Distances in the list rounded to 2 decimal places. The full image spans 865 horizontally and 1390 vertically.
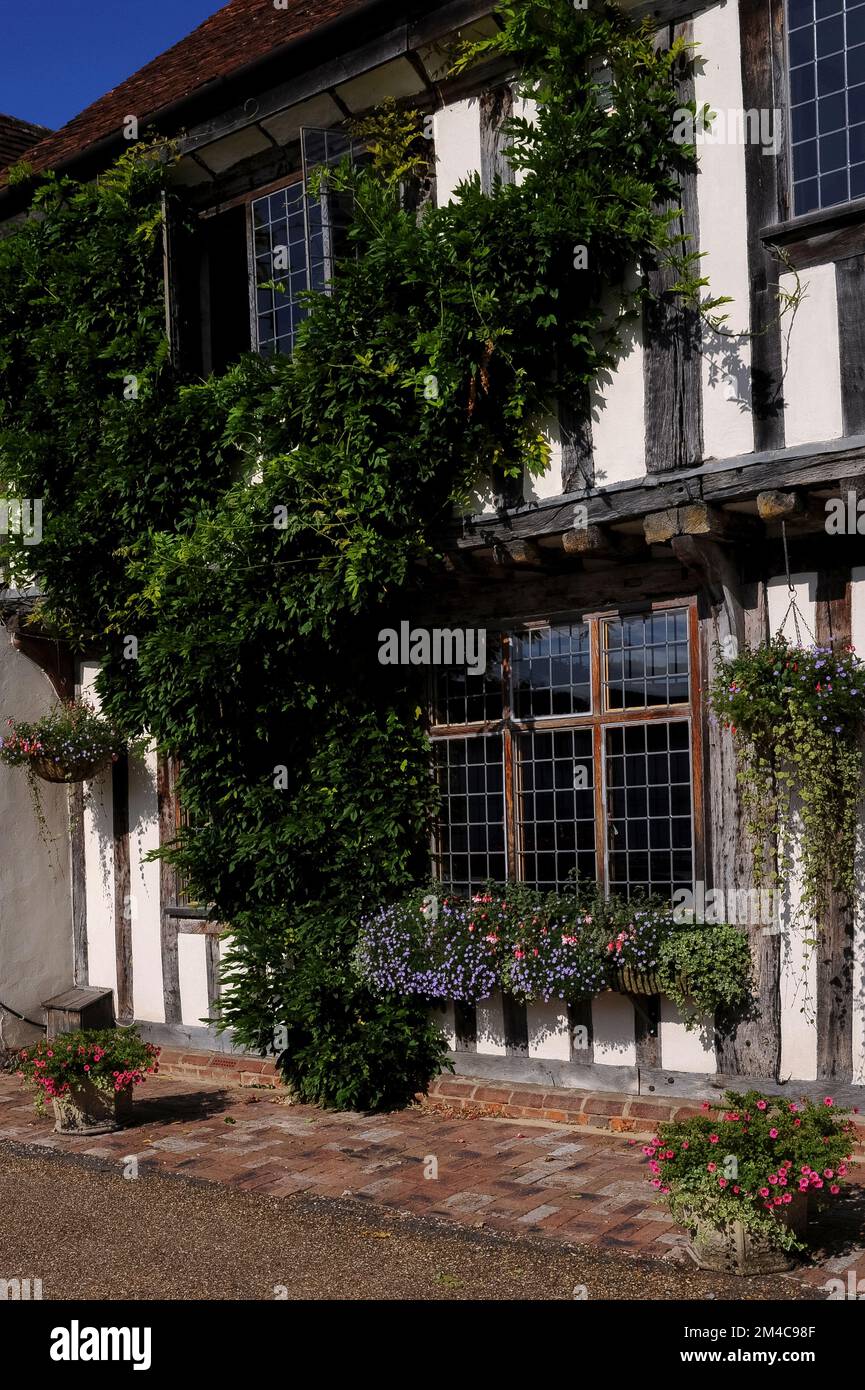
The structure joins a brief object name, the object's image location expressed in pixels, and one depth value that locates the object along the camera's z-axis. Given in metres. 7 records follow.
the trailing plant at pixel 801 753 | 6.60
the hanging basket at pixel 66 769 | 10.58
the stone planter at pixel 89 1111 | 8.19
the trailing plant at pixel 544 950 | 7.04
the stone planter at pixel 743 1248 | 5.05
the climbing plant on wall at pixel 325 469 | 7.56
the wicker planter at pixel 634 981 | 7.23
